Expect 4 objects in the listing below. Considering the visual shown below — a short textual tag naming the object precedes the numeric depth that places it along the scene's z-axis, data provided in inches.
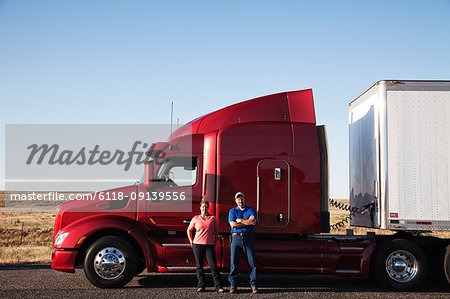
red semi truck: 347.6
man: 330.3
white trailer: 342.6
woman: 331.9
